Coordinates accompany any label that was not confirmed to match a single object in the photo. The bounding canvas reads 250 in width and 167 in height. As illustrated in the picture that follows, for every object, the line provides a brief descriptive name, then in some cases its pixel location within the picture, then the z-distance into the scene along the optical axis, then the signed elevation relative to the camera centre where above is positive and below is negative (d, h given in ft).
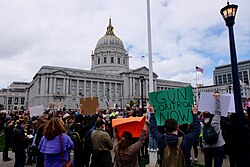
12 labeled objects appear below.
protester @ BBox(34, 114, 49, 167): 20.39 -3.36
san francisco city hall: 256.93 +28.49
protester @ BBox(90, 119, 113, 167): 16.44 -3.91
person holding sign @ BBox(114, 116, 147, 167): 12.37 -3.05
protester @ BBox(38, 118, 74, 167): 13.30 -2.82
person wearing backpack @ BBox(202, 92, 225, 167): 16.97 -3.30
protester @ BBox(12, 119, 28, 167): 24.07 -4.98
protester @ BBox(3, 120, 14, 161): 32.01 -5.54
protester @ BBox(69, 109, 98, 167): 21.50 -3.72
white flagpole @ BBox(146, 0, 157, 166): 25.22 +3.89
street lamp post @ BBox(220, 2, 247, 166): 16.38 +0.75
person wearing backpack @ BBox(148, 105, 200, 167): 10.51 -2.48
